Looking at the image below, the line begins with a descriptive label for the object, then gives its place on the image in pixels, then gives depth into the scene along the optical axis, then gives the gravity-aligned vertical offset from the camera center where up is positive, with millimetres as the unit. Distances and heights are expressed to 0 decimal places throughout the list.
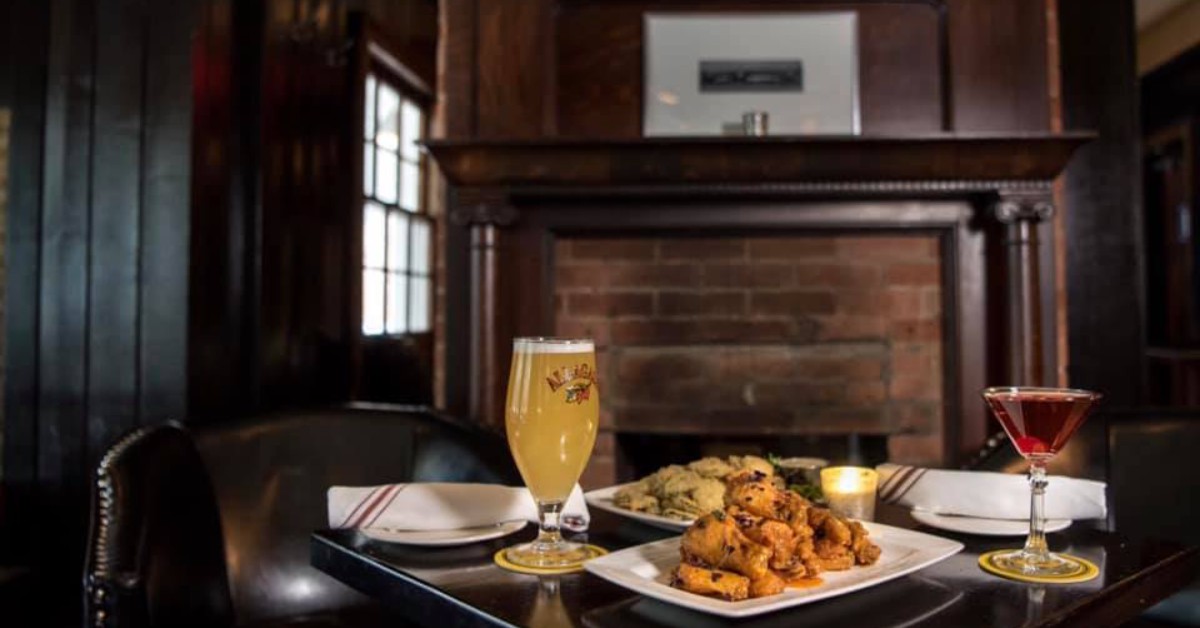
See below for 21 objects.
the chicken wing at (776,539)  647 -148
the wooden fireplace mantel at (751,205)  2170 +357
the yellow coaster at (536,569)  728 -192
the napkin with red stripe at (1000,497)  895 -163
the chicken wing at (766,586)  616 -174
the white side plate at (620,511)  867 -182
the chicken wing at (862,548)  706 -169
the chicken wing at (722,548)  626 -152
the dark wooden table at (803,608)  609 -193
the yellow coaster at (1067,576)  692 -190
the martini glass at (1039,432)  737 -79
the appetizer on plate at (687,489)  887 -156
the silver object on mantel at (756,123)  2291 +573
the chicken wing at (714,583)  609 -172
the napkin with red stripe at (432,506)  881 -171
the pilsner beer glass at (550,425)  784 -75
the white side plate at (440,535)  820 -188
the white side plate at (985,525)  837 -183
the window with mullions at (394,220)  3988 +600
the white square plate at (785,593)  595 -179
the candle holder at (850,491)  915 -158
